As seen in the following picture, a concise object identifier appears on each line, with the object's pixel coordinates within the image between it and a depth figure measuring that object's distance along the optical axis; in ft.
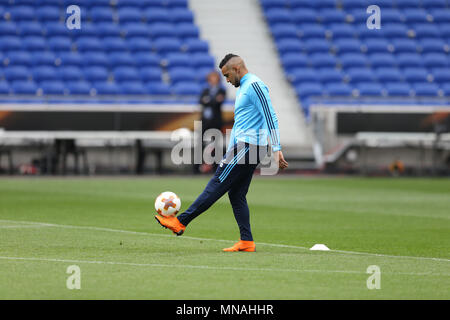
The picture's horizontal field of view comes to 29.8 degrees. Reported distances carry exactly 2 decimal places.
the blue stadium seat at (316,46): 103.60
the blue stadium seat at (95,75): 95.04
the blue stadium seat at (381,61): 103.81
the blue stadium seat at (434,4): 115.55
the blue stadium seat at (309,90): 97.11
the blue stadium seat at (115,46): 99.66
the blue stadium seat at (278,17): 108.06
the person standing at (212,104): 76.89
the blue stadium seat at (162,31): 102.68
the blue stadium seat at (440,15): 113.29
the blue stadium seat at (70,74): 94.68
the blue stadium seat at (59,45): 98.73
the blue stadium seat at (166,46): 100.89
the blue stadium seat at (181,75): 96.27
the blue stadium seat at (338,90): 97.86
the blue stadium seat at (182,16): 105.60
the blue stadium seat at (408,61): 104.68
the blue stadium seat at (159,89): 94.48
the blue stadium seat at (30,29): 100.73
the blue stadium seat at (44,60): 96.58
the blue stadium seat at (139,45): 100.22
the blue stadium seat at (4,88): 90.99
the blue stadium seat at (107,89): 93.35
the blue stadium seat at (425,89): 100.83
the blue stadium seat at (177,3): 107.87
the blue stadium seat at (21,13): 102.83
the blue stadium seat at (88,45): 98.99
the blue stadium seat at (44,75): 94.38
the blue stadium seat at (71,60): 96.89
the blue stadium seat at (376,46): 105.60
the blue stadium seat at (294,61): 101.45
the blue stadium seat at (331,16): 108.58
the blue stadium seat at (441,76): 103.50
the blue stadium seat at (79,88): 92.89
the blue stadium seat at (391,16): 110.22
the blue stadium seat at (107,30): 101.76
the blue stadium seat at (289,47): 103.76
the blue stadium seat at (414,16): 111.91
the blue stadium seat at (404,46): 106.93
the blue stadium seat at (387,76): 101.81
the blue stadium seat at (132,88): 94.07
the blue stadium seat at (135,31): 102.12
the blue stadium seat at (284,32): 106.11
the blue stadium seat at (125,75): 95.66
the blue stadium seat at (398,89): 100.22
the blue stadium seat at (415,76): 102.83
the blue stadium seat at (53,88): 92.58
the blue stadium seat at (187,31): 103.76
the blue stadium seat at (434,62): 105.60
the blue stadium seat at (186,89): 94.02
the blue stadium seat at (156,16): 104.88
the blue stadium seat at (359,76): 100.73
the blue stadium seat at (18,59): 96.17
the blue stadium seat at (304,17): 108.17
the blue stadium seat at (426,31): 109.81
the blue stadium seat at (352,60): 102.32
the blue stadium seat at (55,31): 101.24
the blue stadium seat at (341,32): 106.32
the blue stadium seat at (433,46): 107.60
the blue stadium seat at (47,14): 103.09
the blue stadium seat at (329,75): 99.35
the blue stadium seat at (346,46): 104.32
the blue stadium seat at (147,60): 98.27
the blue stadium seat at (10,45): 97.71
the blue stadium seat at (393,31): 108.78
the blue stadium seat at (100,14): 103.71
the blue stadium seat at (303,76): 99.14
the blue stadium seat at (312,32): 105.91
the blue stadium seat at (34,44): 98.73
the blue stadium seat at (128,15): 104.12
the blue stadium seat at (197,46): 101.66
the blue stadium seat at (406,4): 114.73
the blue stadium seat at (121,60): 97.61
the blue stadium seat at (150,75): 96.53
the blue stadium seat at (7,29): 99.96
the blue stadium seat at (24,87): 92.22
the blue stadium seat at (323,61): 101.45
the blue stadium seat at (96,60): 97.19
